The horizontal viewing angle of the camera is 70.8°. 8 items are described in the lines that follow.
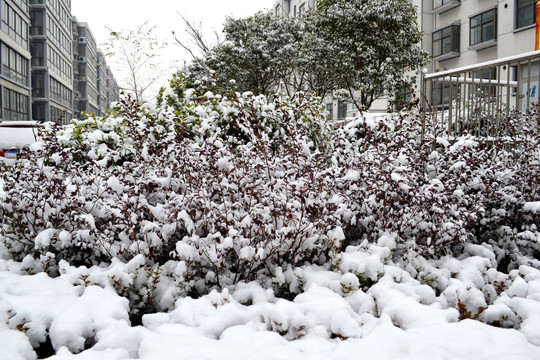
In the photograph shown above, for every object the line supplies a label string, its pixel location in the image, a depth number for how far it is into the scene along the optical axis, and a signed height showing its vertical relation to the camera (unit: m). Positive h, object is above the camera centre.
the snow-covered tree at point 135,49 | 22.27 +7.16
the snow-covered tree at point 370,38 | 15.93 +5.79
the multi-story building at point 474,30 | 16.86 +7.24
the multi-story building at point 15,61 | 29.17 +8.95
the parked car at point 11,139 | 8.63 +0.66
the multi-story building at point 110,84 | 96.04 +21.88
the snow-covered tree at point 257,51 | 19.06 +6.03
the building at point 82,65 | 62.77 +17.89
